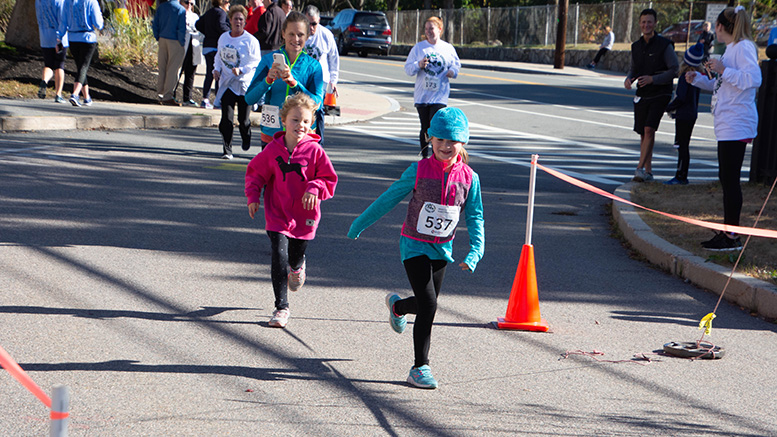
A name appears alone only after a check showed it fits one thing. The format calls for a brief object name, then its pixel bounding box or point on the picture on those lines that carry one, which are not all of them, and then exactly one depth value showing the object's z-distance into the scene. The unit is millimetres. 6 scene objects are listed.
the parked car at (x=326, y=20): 44525
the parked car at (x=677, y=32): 41781
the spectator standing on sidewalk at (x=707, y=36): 18831
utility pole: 37500
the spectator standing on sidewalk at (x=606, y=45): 38969
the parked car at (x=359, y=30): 42500
